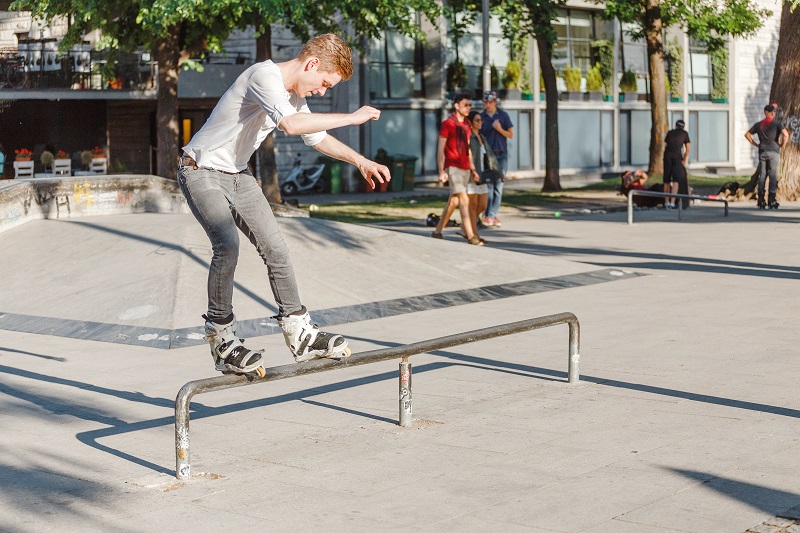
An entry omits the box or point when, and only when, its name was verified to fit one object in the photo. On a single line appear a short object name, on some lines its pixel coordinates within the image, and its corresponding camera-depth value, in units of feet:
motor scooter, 116.06
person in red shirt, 56.75
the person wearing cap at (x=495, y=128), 67.41
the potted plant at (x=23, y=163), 104.22
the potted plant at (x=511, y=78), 141.18
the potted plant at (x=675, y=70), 166.40
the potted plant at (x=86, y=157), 112.37
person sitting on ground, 86.33
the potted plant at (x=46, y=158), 107.86
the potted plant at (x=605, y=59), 157.28
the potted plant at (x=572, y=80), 149.89
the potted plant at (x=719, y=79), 175.63
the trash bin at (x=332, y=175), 119.03
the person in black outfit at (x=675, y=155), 81.15
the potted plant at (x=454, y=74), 135.64
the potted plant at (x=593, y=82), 152.87
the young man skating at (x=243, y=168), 19.86
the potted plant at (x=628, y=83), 159.12
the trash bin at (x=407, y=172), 123.34
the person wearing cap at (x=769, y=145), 81.20
